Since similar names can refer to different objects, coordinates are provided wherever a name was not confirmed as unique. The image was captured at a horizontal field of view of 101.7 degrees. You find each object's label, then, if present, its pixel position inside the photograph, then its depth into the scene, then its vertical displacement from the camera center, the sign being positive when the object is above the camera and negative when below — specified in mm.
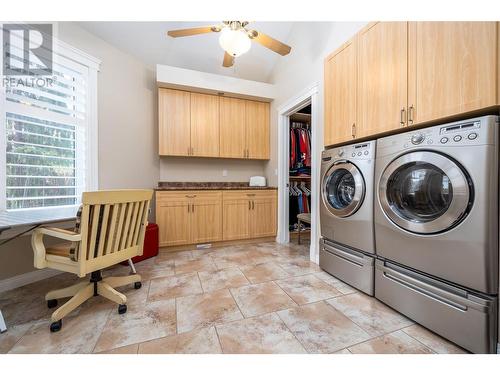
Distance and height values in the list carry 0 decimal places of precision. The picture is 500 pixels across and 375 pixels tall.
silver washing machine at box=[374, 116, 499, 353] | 998 -237
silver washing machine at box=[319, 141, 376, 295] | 1605 -246
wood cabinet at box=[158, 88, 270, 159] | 3000 +953
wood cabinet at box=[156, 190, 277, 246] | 2752 -432
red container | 2482 -710
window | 1863 +518
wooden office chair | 1300 -420
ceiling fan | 1792 +1421
